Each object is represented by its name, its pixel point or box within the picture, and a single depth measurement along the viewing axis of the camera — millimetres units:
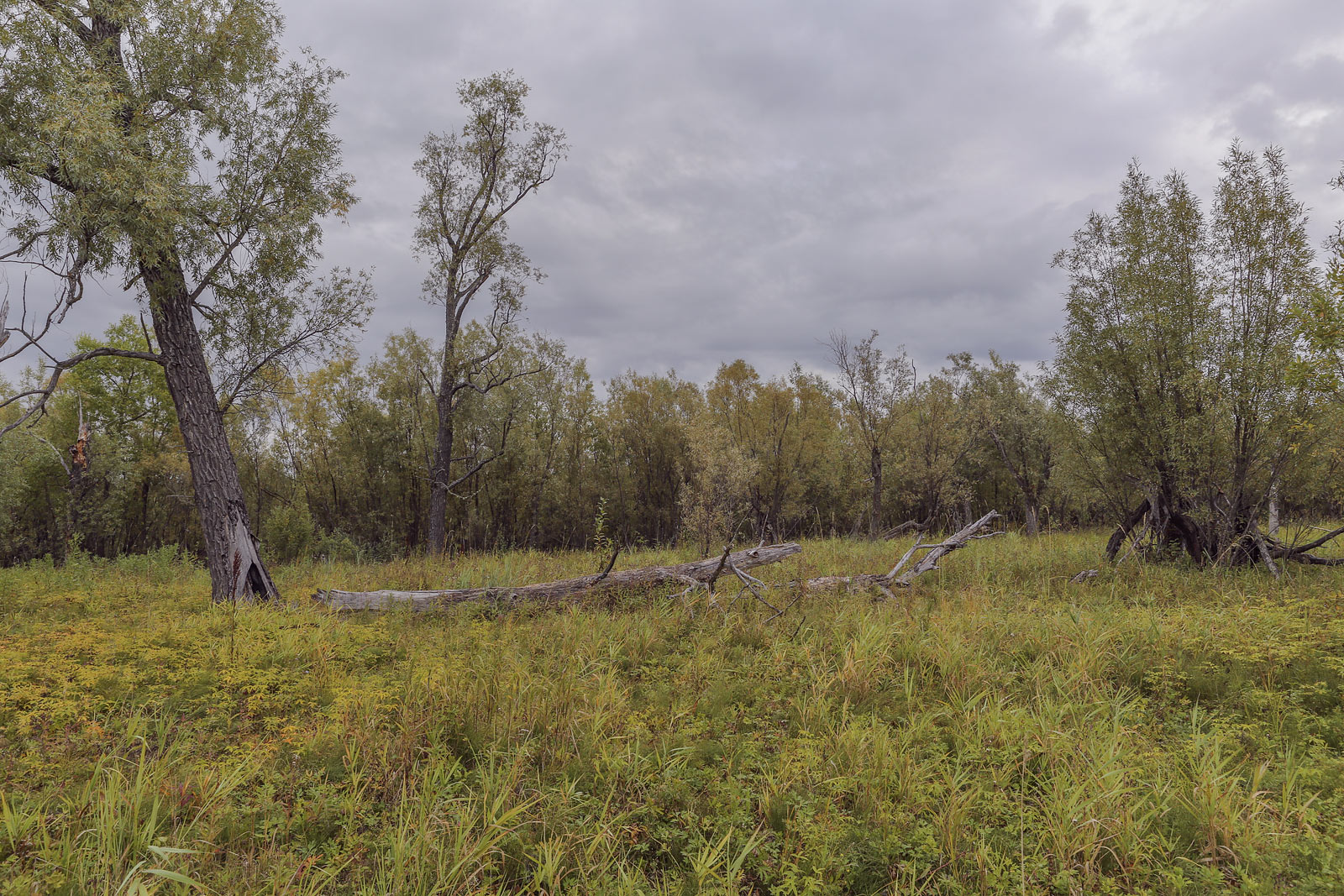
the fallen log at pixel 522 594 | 8820
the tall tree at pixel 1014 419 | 27156
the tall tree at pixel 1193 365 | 10750
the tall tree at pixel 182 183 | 8180
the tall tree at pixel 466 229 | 18766
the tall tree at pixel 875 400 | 22750
